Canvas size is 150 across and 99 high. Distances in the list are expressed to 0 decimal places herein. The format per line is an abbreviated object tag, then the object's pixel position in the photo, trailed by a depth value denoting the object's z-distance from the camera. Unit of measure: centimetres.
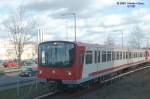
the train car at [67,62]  1318
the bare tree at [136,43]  6133
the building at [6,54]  7591
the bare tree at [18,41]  3430
